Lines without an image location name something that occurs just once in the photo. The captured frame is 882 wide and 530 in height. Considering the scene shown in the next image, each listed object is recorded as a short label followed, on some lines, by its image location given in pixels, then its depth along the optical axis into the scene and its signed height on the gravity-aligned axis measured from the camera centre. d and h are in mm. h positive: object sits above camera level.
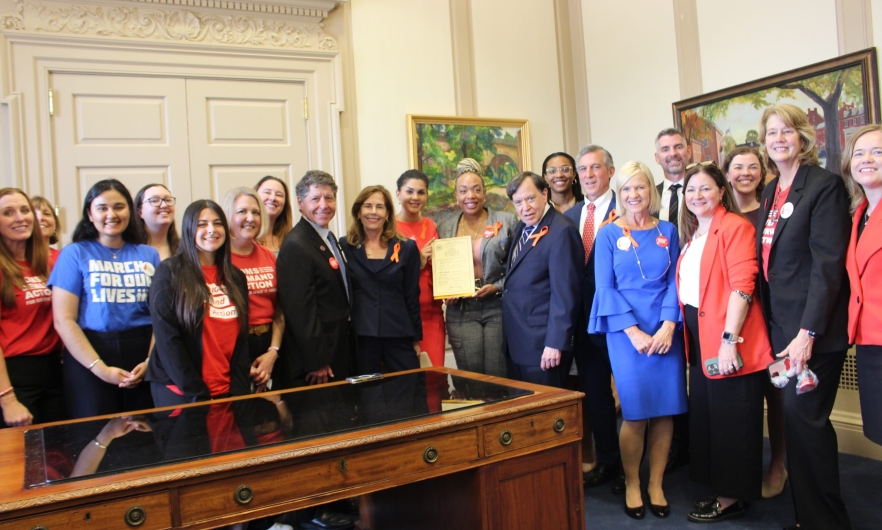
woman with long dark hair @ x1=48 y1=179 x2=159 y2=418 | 2705 -28
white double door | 4711 +1264
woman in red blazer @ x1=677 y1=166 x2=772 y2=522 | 2869 -315
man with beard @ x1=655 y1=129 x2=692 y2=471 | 3883 +512
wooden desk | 1566 -511
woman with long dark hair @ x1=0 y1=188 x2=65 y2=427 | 2721 -32
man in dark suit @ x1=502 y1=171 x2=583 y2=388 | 3182 -63
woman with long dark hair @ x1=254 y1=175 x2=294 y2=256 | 3572 +466
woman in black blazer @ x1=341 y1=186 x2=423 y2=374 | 3289 +5
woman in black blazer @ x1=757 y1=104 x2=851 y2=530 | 2588 -128
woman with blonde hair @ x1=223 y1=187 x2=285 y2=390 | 3023 +64
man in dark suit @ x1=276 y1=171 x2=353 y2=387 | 3061 -11
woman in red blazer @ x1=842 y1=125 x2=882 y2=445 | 2463 -51
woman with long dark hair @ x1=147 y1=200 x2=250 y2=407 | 2551 -76
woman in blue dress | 3061 -215
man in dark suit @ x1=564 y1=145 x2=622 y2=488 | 3486 -397
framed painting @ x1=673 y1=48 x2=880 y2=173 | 4086 +1085
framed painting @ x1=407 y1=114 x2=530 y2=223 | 5742 +1183
